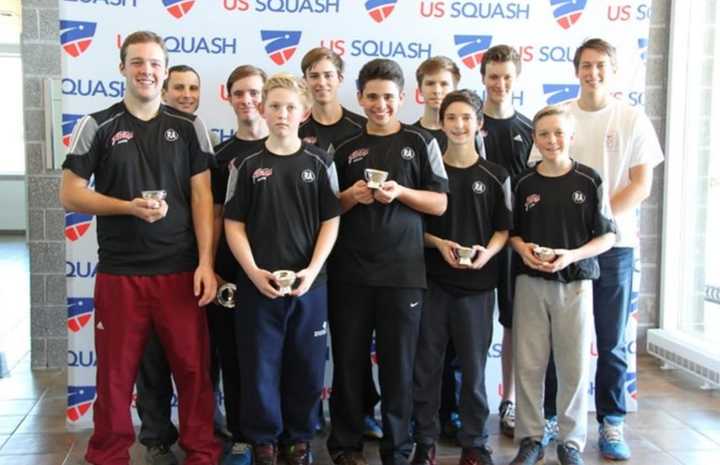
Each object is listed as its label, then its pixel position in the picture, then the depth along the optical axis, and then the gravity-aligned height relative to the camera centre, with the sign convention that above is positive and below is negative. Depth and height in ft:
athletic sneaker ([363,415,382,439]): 11.17 -3.99
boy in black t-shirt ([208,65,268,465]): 9.88 -0.45
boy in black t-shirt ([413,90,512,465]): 9.53 -1.43
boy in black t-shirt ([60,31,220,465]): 8.79 -0.58
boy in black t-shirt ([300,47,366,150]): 10.57 +1.41
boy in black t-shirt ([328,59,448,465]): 9.17 -0.83
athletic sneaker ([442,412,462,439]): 11.03 -3.87
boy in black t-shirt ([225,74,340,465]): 8.89 -0.83
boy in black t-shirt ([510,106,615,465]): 9.46 -1.17
